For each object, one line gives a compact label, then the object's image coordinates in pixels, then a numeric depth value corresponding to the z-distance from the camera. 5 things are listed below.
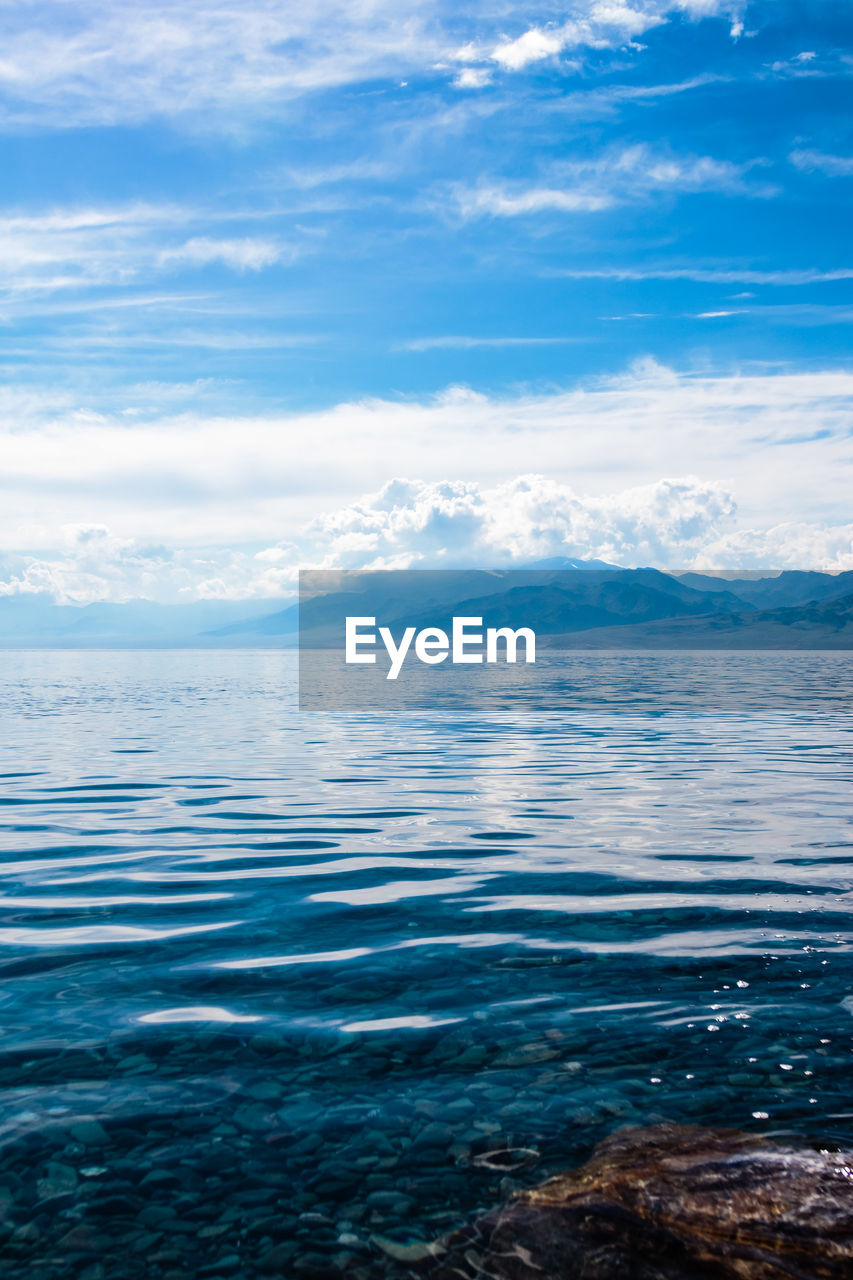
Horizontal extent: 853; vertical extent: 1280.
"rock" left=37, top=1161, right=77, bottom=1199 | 5.22
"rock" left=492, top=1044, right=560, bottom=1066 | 6.68
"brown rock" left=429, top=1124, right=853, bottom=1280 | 4.45
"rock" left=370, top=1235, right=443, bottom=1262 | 4.73
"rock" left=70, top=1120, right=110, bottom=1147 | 5.67
